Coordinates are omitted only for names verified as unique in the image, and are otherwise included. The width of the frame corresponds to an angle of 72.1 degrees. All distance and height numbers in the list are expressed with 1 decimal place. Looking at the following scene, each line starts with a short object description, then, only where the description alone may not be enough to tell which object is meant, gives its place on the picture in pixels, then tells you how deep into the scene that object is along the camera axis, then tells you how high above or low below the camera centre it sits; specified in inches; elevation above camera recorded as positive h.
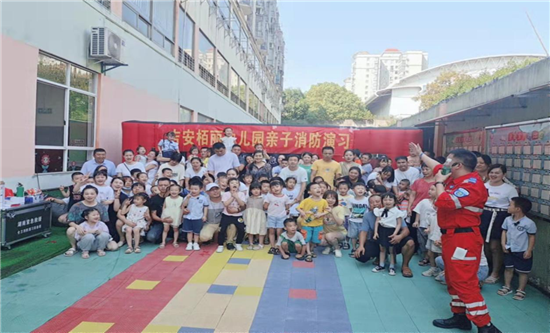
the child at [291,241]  208.4 -49.1
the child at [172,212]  225.6 -38.2
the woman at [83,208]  208.5 -36.1
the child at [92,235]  203.0 -49.3
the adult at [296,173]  249.3 -12.8
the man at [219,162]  264.3 -8.0
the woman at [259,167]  269.1 -11.2
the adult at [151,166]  282.5 -14.4
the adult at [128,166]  271.3 -14.3
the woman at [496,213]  174.7 -23.3
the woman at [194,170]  255.0 -14.5
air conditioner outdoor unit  292.2 +78.8
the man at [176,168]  268.8 -14.2
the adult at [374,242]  187.6 -43.1
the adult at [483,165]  190.4 -1.4
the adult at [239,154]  286.4 -2.3
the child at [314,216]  214.1 -35.1
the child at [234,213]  223.9 -37.2
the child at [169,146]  309.4 +1.7
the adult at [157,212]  226.1 -38.8
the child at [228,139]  315.6 +9.8
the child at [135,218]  218.1 -42.1
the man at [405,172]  242.7 -8.5
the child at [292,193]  231.6 -25.4
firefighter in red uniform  126.6 -27.3
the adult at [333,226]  217.2 -41.2
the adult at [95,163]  258.0 -12.6
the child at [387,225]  191.3 -34.3
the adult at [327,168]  256.8 -9.1
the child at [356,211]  212.8 -30.8
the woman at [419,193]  206.5 -18.9
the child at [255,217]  226.1 -39.0
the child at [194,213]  225.0 -38.0
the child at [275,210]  224.5 -34.0
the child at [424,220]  192.2 -31.2
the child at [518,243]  159.3 -34.2
